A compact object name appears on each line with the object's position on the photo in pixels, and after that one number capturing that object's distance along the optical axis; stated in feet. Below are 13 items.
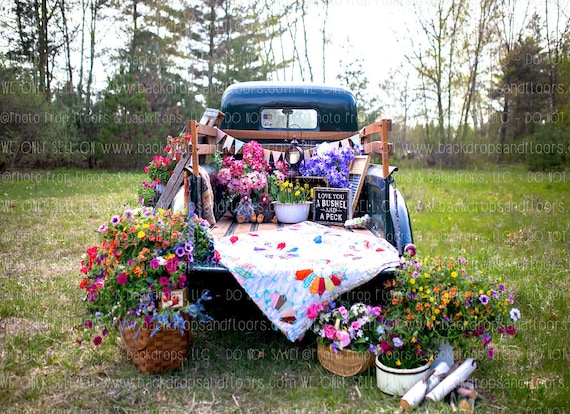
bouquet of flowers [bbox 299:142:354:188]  14.65
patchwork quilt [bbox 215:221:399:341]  10.19
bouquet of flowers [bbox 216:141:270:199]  14.12
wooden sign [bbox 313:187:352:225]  14.03
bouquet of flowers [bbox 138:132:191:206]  18.60
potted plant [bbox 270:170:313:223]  14.20
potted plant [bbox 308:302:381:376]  10.02
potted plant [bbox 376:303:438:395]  9.50
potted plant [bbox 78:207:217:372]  9.86
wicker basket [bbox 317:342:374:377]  10.11
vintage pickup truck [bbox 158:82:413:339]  11.11
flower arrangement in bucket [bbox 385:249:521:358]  9.67
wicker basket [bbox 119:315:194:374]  10.19
